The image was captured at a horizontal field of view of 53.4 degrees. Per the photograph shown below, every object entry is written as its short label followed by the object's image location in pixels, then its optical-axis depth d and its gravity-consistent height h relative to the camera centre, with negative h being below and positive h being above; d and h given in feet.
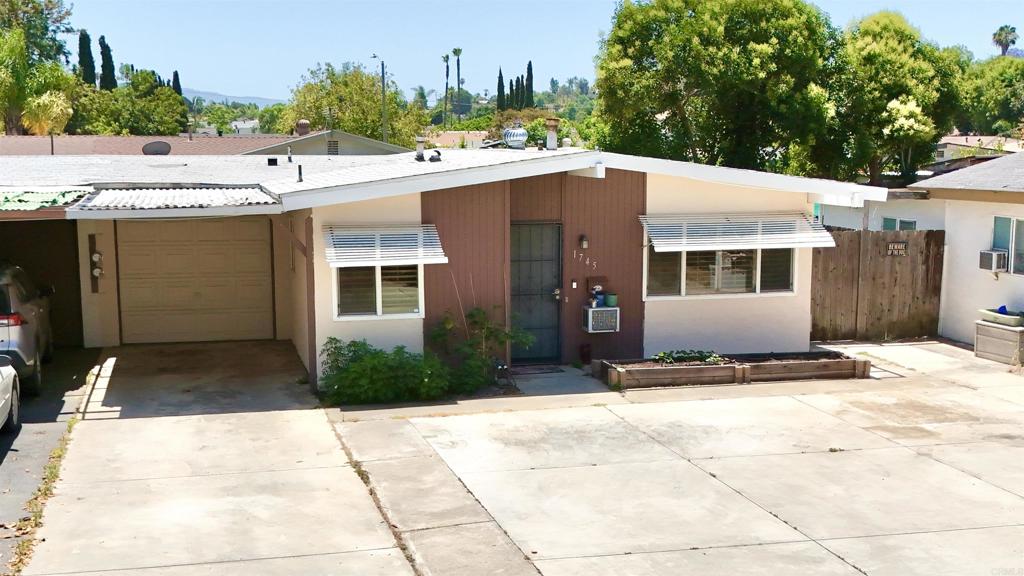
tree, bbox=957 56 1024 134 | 212.23 +28.24
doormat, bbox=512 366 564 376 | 43.93 -6.11
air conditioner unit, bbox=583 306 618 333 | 44.27 -3.92
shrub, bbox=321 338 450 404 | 38.29 -5.53
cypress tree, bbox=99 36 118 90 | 237.25 +37.41
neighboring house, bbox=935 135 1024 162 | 116.50 +13.07
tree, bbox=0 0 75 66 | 218.79 +45.52
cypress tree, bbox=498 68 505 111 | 343.26 +46.48
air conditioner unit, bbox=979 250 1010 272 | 48.80 -1.46
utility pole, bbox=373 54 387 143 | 157.89 +18.45
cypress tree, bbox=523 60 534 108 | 349.82 +48.63
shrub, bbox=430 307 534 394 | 41.06 -4.52
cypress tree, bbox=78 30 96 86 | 243.19 +41.67
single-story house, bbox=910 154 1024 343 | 48.52 -0.24
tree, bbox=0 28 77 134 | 119.96 +17.00
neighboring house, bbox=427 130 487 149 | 240.18 +23.07
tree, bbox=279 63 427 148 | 172.14 +21.03
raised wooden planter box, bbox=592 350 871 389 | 41.55 -5.97
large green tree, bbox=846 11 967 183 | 108.99 +15.51
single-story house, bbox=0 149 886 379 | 39.99 -0.86
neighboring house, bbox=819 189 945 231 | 57.98 +1.03
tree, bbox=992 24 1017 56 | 431.02 +82.53
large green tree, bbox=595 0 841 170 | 110.32 +16.68
